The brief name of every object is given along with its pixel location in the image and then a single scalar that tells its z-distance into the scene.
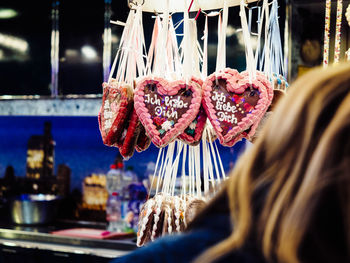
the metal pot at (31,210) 3.41
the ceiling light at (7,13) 3.63
